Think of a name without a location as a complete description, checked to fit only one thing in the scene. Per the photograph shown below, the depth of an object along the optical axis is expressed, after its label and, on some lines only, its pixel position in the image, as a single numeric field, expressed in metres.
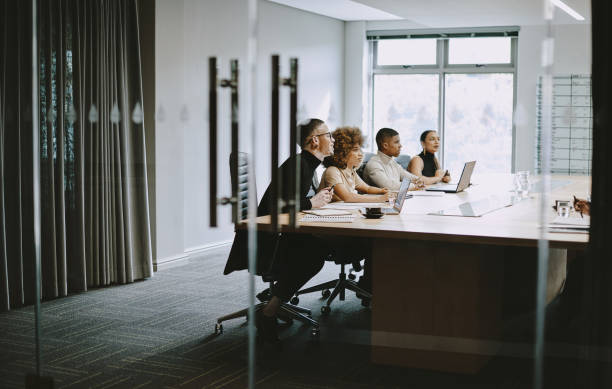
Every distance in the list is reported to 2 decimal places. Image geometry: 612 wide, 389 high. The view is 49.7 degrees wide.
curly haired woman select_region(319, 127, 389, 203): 4.05
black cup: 3.82
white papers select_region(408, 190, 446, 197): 5.05
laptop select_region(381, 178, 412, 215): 4.05
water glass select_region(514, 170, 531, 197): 2.98
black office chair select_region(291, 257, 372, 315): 4.45
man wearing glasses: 3.59
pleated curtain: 3.58
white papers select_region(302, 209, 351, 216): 3.86
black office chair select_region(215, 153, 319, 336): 3.49
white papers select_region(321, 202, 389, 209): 4.26
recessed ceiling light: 2.60
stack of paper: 3.09
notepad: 3.64
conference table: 3.15
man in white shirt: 3.86
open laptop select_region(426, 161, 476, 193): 3.64
